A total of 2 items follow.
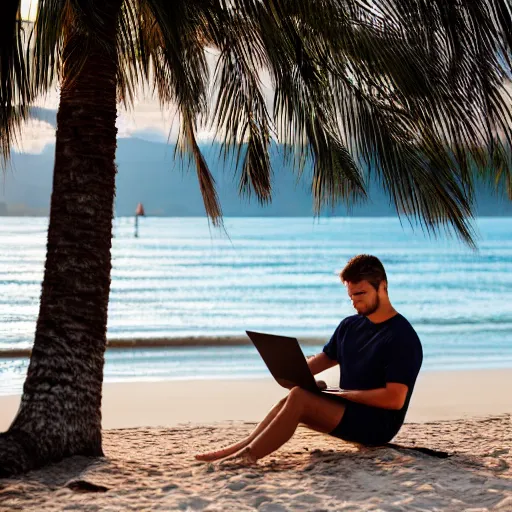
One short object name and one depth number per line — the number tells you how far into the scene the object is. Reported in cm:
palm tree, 474
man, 444
